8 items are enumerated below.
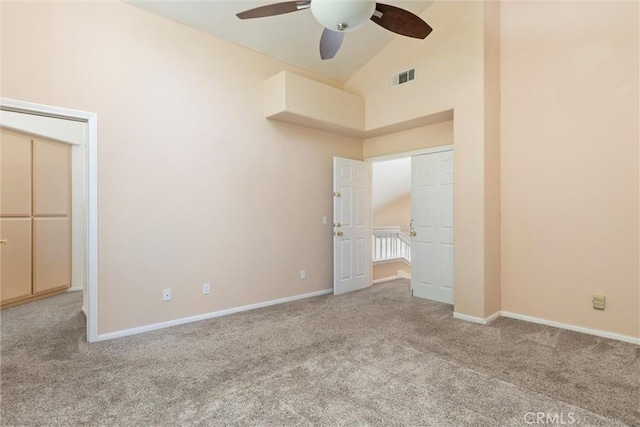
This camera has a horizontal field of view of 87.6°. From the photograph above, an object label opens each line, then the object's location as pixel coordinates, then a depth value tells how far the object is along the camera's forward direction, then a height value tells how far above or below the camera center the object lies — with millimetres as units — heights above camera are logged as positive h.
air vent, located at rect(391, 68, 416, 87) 4361 +1831
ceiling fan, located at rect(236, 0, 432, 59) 2025 +1352
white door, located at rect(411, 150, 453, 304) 4508 -168
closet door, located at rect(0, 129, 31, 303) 4402 +10
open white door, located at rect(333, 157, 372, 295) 4961 -160
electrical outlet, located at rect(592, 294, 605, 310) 3250 -862
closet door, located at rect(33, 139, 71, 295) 4836 -5
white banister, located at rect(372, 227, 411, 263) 6633 -609
